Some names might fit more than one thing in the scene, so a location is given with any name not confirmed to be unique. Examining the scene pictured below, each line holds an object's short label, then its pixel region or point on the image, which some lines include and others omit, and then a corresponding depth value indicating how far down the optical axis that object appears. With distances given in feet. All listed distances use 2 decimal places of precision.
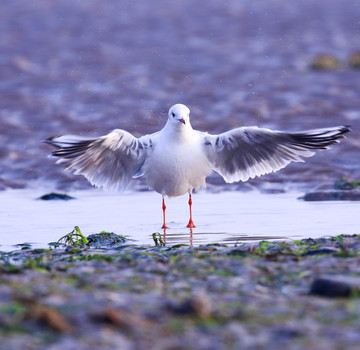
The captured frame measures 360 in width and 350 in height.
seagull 63.26
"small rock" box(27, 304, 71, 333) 31.01
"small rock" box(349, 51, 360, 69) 148.62
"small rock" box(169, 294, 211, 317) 32.58
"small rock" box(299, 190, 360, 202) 75.46
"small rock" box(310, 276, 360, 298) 35.73
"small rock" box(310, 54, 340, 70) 147.95
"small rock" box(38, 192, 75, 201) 81.76
